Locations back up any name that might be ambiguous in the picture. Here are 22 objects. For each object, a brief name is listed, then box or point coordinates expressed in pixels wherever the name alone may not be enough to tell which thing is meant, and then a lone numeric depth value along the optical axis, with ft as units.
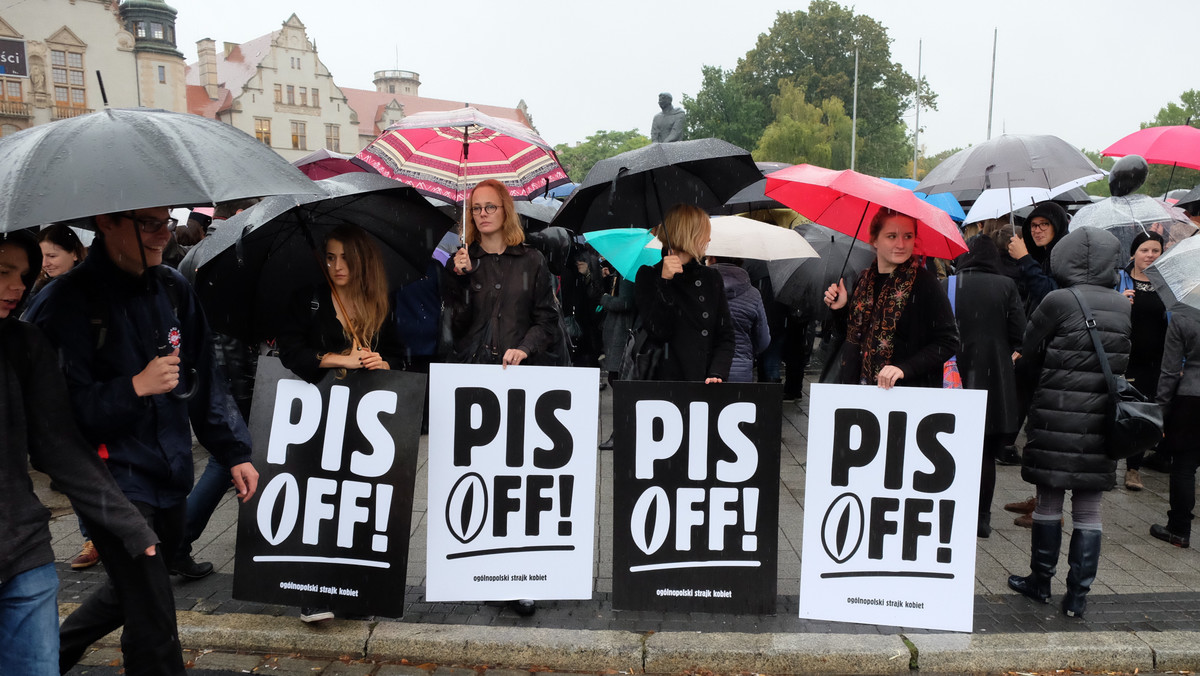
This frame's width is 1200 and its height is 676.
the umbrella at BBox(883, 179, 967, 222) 29.07
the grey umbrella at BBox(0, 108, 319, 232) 7.43
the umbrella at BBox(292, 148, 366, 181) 27.07
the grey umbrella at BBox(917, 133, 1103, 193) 19.57
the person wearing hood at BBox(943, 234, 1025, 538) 17.85
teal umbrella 18.54
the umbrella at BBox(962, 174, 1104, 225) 22.67
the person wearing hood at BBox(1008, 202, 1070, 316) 22.18
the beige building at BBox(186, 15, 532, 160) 215.51
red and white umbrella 17.57
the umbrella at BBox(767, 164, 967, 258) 13.87
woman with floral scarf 14.56
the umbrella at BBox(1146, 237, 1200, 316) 11.99
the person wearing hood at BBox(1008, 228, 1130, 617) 14.23
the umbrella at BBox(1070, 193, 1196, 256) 23.06
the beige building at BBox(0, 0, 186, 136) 164.96
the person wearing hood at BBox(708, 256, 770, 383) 21.54
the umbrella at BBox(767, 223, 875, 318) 21.47
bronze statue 45.65
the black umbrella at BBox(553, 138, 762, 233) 15.47
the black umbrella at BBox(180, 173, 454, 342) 12.86
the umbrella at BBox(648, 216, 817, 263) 20.27
